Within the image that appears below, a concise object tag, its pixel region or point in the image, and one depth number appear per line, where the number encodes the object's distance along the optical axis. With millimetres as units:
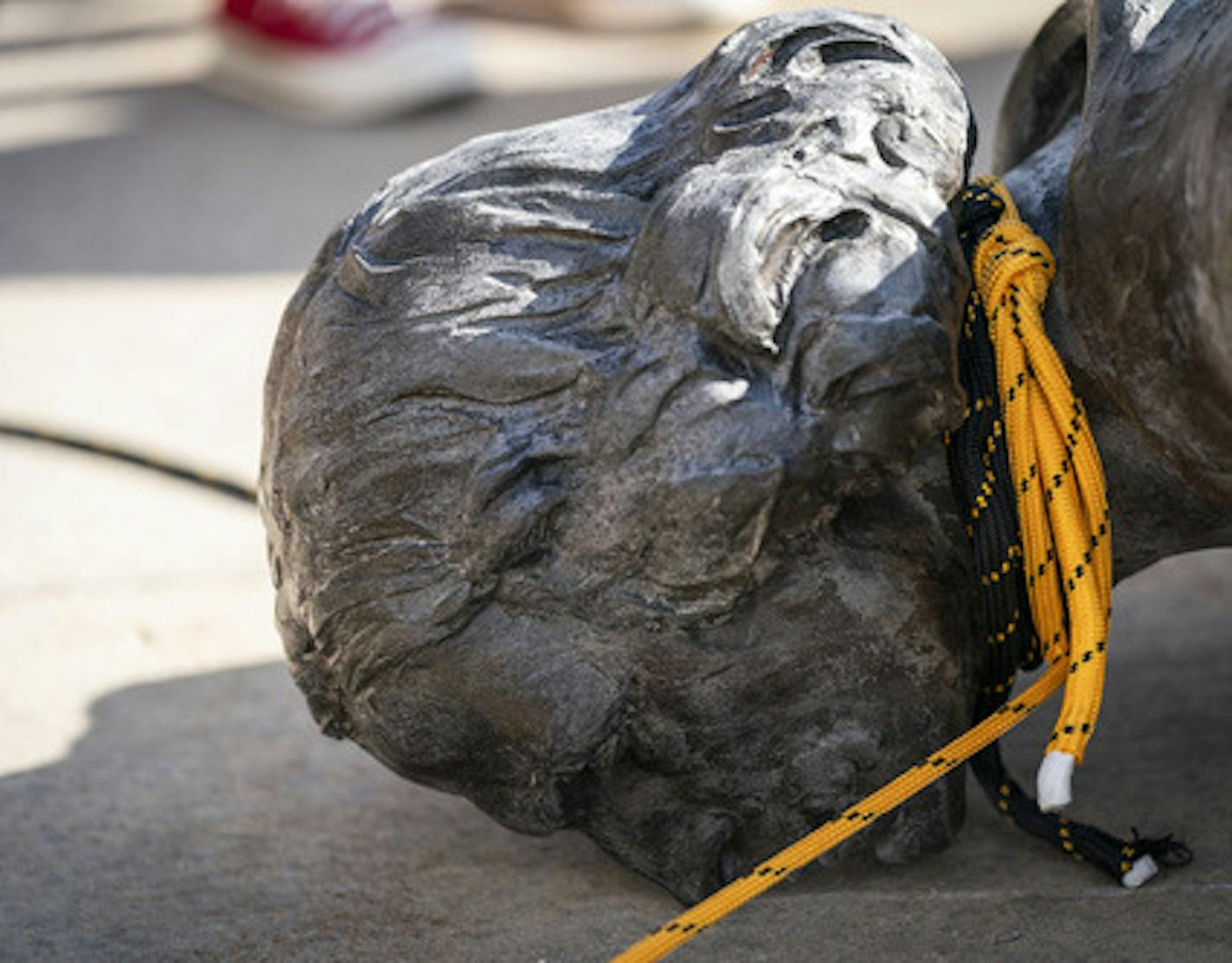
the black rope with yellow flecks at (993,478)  2410
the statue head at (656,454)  2341
